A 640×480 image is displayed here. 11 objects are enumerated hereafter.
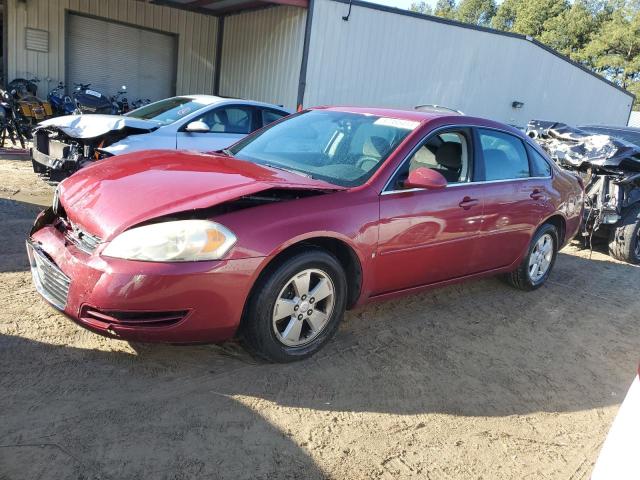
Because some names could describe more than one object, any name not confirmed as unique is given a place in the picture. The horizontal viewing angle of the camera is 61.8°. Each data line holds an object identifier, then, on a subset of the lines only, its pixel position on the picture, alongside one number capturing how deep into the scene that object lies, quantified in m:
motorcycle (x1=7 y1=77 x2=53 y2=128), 10.85
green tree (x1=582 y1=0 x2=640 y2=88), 37.38
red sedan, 2.77
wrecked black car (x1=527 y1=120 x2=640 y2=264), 6.91
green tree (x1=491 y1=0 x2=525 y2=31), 52.34
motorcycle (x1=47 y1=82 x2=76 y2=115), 12.21
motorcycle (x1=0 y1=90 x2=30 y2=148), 9.97
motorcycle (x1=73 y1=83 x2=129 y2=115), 11.60
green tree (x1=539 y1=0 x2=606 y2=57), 40.06
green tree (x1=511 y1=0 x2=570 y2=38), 41.84
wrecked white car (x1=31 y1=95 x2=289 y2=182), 6.15
